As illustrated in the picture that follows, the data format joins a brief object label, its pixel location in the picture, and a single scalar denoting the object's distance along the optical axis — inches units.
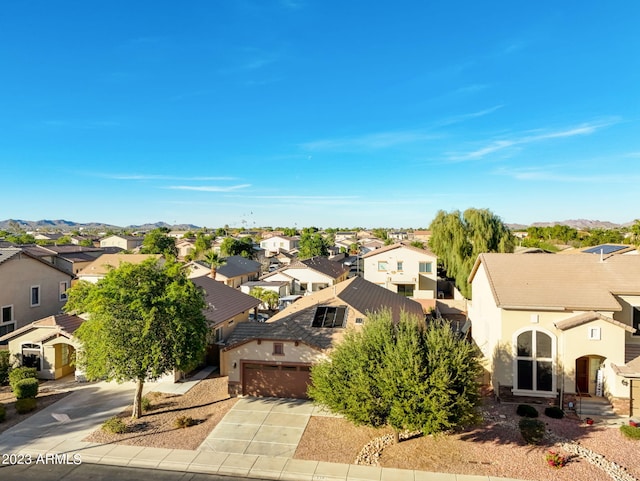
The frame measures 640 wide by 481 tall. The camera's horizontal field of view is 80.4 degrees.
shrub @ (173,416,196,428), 685.9
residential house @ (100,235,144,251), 4355.3
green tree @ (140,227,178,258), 3481.8
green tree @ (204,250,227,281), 2090.3
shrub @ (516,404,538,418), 700.7
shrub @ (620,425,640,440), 619.5
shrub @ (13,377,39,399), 784.9
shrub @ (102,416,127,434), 663.1
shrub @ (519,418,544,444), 605.0
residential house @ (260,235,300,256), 4384.8
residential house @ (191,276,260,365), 1024.2
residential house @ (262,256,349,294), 2095.2
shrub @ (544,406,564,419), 700.9
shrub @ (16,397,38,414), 740.6
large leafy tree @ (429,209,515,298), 1706.4
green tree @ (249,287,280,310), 1690.5
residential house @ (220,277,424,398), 811.4
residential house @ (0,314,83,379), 914.7
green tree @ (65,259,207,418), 671.1
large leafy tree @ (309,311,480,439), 551.8
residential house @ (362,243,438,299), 1903.3
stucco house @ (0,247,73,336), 1168.2
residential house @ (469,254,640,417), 710.5
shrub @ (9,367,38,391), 825.7
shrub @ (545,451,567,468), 551.8
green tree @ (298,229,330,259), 3371.1
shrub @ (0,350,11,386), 888.9
